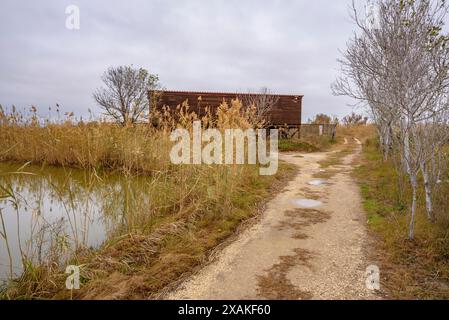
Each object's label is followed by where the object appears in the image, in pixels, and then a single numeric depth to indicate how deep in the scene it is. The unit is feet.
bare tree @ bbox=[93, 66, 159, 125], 59.62
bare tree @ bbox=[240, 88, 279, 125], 52.59
